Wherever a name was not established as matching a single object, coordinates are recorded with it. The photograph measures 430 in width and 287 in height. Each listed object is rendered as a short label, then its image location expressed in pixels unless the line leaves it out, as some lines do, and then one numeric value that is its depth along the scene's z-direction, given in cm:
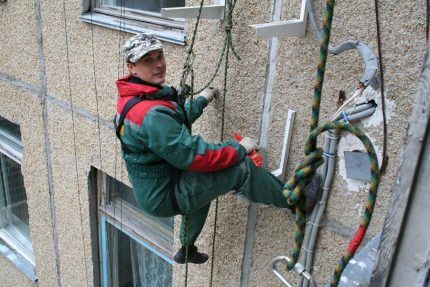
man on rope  194
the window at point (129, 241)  346
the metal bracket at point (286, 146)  207
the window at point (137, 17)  260
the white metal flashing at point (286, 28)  177
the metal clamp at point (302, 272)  161
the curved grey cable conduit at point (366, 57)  171
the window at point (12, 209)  521
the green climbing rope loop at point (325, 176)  180
